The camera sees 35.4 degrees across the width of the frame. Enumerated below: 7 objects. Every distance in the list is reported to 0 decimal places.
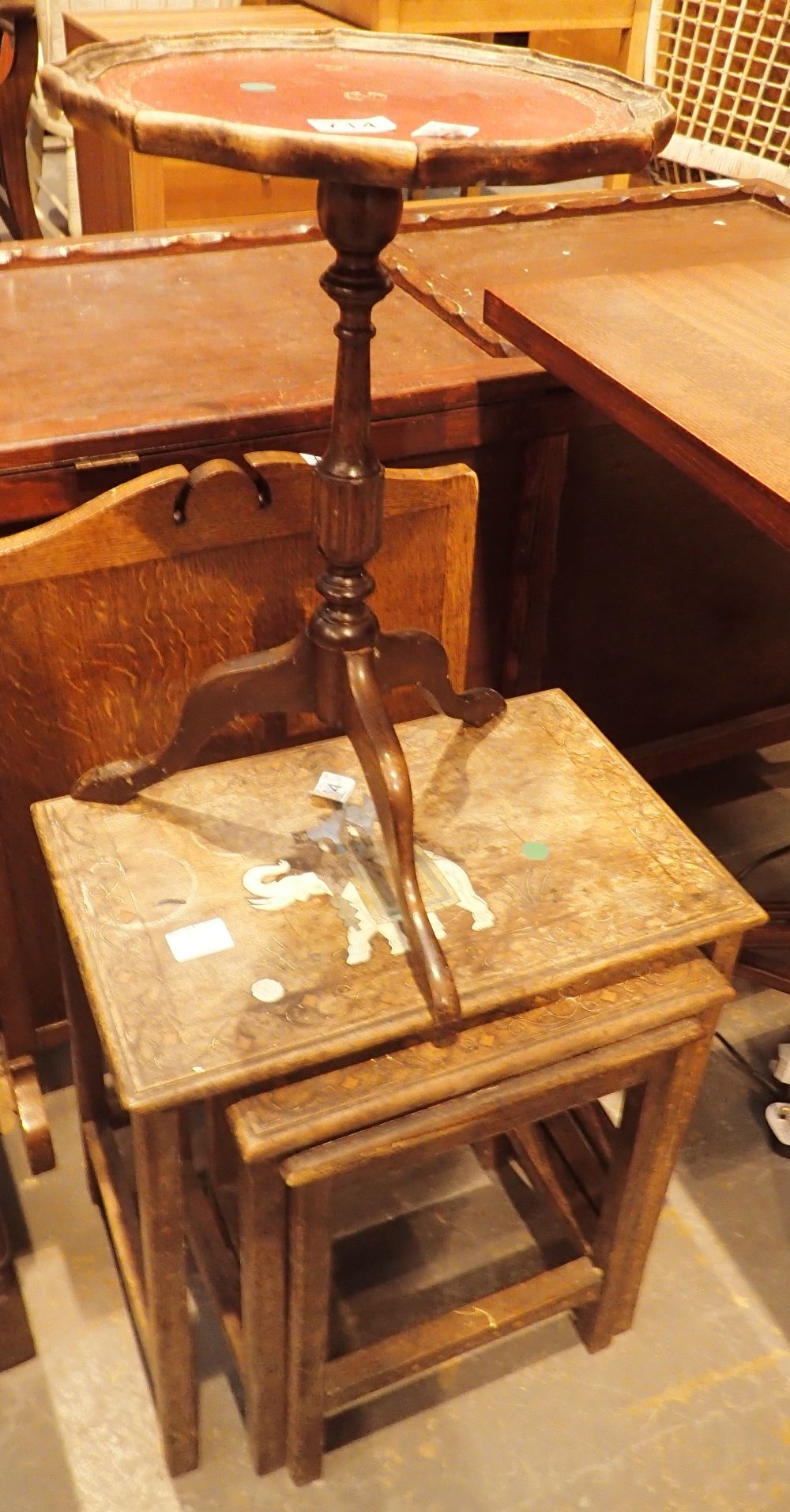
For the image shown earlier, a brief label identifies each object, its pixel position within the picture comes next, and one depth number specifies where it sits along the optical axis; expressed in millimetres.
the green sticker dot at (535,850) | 1104
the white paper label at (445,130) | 772
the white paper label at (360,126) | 769
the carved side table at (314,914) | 935
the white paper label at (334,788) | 1155
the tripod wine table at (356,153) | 737
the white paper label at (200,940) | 993
